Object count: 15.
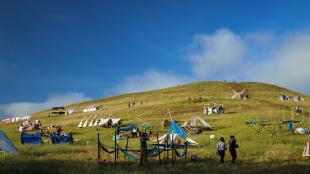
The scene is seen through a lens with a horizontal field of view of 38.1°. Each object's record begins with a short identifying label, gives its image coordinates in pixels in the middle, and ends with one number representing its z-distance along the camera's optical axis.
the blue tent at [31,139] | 50.38
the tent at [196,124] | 59.24
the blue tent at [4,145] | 35.16
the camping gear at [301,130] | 48.71
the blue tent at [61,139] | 50.75
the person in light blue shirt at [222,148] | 28.82
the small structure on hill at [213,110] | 78.12
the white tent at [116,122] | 72.30
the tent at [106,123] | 72.62
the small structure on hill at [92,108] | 115.18
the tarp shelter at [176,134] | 43.93
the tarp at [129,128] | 57.19
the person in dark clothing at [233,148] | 28.73
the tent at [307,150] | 29.65
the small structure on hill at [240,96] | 101.82
